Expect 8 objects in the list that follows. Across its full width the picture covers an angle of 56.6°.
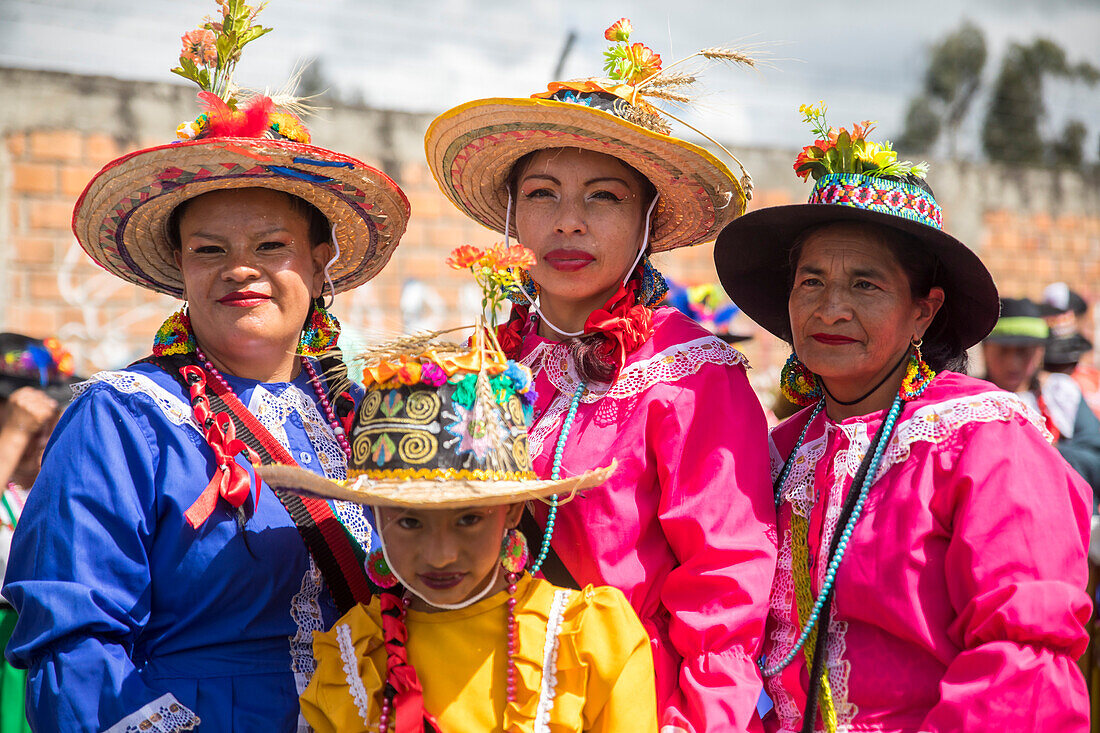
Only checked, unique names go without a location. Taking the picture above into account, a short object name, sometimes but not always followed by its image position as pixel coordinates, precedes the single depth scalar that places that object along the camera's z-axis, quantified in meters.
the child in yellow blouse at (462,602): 2.44
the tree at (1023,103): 14.29
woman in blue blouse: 2.58
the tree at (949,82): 17.92
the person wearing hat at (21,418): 5.02
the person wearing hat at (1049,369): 6.35
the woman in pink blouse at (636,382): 2.62
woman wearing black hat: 2.37
